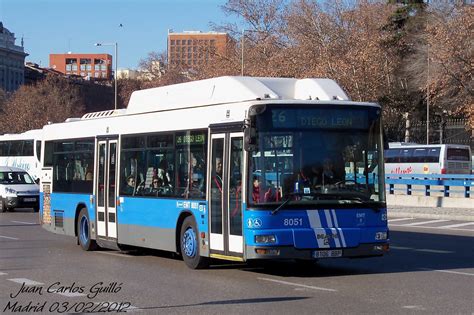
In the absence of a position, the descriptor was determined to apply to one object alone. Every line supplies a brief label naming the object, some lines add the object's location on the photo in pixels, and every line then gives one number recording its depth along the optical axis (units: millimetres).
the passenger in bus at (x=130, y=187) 16469
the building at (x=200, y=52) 67338
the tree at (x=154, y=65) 83125
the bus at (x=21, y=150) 52344
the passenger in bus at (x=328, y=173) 12961
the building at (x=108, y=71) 177825
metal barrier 35094
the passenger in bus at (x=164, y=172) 15266
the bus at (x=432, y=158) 50812
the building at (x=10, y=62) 132712
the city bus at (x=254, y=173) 12797
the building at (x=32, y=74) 141750
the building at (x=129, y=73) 152175
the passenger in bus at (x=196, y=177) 14188
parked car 34375
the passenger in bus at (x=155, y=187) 15516
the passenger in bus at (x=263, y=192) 12766
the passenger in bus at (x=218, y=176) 13633
